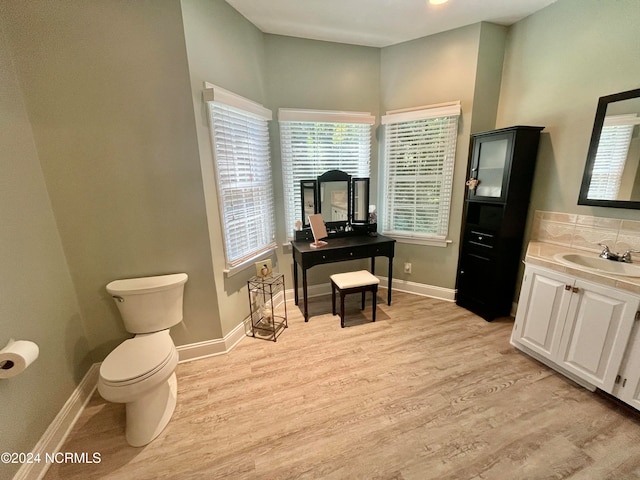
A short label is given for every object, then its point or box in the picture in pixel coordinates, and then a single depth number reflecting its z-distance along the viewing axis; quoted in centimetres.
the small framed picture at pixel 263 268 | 233
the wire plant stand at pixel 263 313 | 240
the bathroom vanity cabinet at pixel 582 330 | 147
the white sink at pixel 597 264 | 167
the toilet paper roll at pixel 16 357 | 112
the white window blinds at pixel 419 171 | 260
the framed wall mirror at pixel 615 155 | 171
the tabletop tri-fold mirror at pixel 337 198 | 274
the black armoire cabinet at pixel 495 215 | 220
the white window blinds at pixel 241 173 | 193
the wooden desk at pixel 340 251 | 247
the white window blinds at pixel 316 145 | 262
